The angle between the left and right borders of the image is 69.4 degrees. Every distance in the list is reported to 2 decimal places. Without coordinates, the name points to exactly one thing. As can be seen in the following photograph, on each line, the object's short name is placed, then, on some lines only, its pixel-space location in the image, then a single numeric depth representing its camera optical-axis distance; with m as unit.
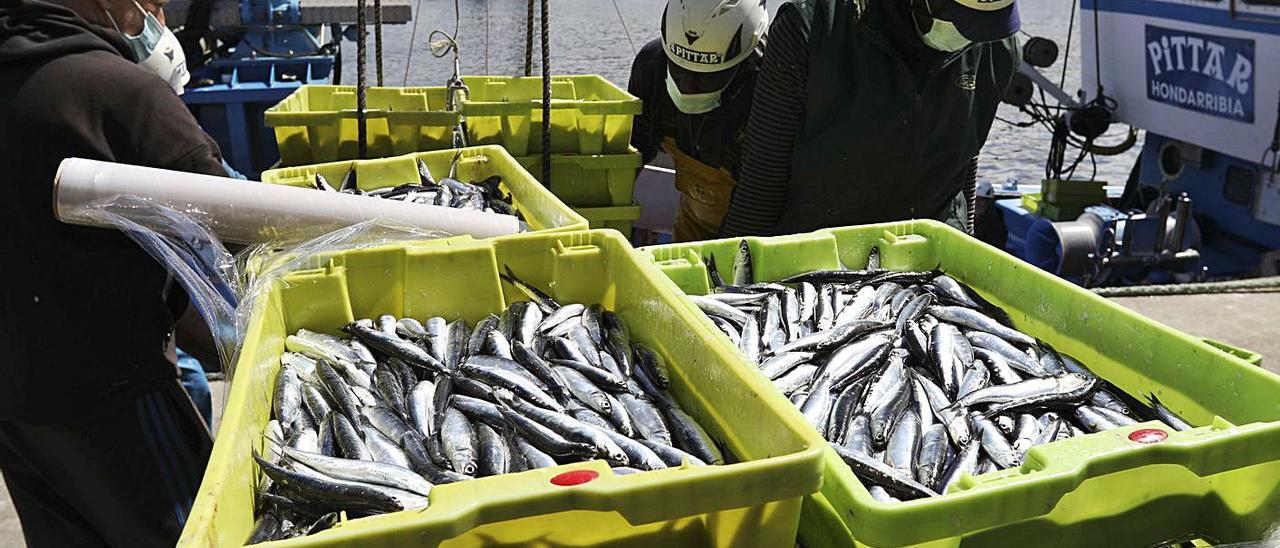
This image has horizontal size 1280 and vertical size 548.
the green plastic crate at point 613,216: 4.30
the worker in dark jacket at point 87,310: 2.33
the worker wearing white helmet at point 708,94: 4.45
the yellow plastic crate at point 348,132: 4.08
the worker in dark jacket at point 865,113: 3.40
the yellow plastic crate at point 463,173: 3.38
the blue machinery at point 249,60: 7.73
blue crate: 7.65
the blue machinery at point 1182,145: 8.40
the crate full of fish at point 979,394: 1.57
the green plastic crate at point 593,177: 4.23
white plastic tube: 2.10
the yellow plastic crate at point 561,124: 4.18
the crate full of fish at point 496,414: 1.39
